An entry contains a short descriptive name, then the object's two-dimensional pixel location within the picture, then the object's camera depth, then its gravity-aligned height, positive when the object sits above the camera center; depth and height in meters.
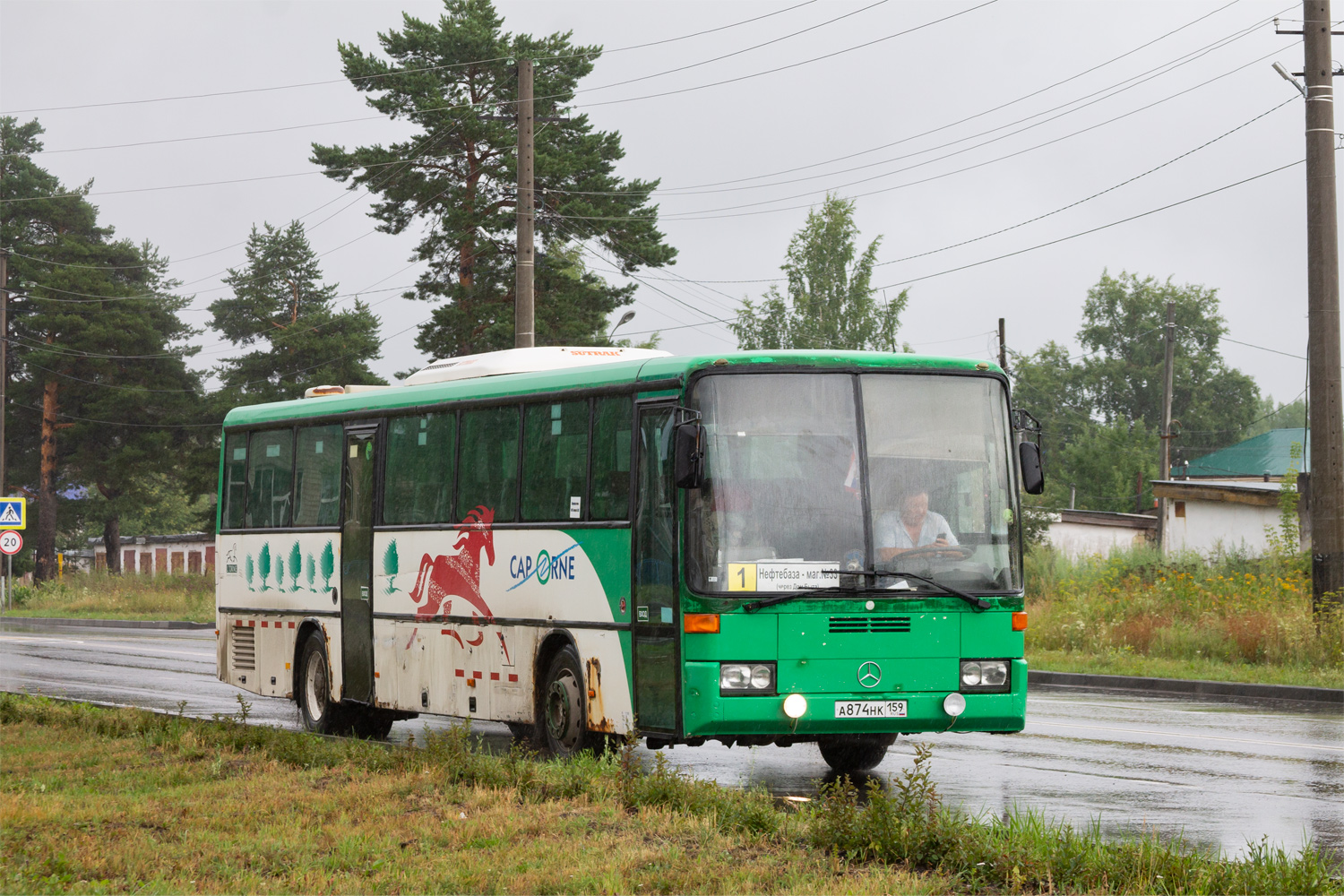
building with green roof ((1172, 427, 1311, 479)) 97.31 +3.44
